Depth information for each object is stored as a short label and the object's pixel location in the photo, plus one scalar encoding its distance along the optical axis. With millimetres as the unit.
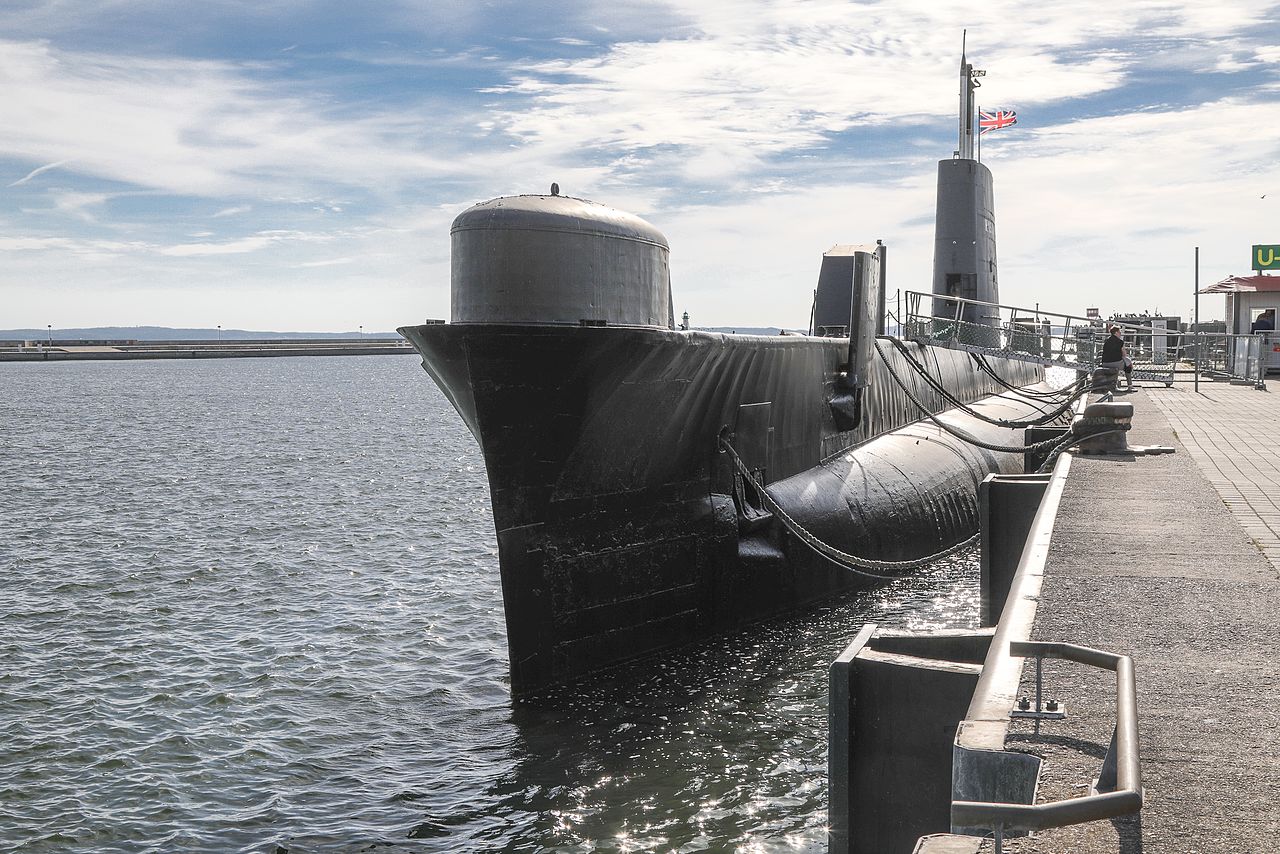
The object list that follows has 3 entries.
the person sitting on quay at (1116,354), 22469
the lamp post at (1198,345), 24453
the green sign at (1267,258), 38281
